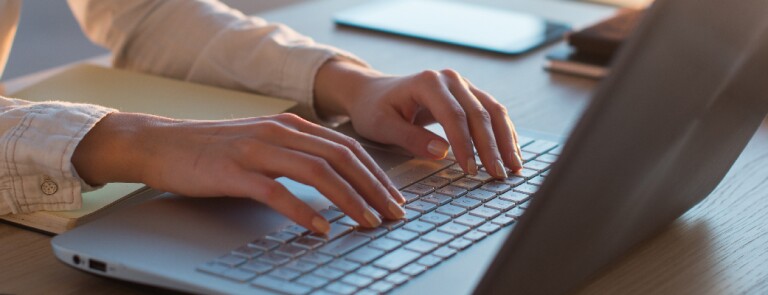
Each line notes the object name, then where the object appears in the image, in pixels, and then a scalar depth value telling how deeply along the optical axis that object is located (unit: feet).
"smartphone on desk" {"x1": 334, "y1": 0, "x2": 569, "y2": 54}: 4.71
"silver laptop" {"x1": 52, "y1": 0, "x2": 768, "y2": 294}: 1.90
